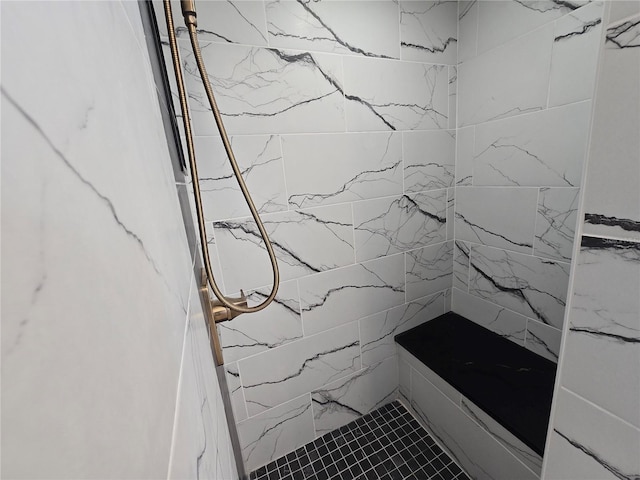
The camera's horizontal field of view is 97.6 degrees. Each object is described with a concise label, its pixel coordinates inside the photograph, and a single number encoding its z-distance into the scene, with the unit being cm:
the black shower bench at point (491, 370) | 103
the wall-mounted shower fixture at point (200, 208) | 58
